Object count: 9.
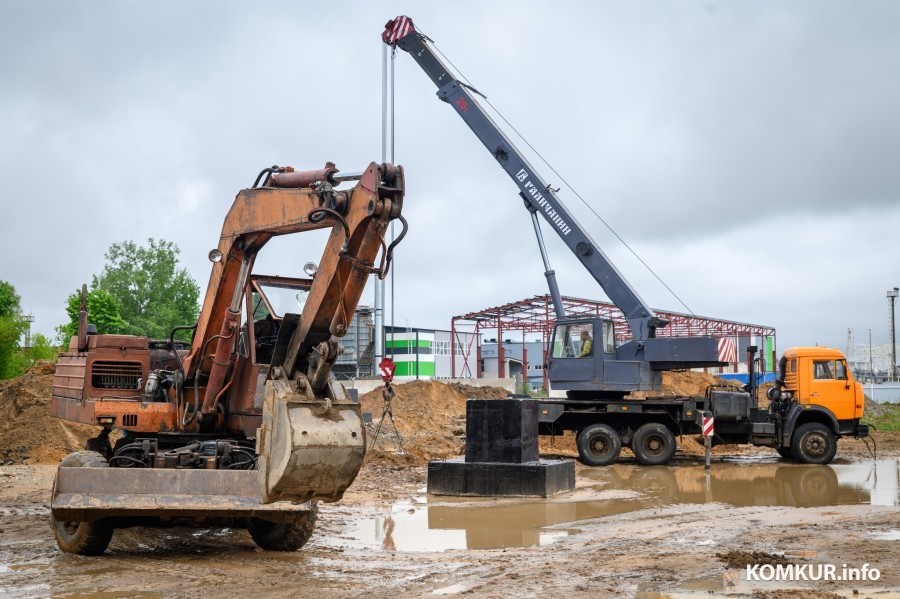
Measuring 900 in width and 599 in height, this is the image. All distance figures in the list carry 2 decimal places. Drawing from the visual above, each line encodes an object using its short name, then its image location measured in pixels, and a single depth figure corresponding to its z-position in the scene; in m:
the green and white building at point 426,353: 68.62
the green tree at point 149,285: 65.00
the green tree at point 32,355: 42.78
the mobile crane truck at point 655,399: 20.02
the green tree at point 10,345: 41.91
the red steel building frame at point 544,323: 46.62
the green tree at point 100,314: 50.78
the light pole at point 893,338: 64.00
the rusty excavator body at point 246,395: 7.30
